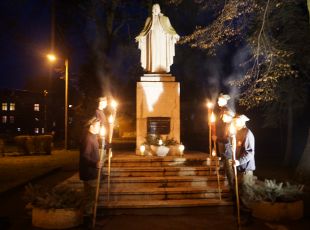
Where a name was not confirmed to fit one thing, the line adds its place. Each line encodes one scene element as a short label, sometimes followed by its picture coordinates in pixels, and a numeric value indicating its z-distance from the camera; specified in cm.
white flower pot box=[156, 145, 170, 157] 805
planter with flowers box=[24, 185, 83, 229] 491
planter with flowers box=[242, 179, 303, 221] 528
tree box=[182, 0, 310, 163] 873
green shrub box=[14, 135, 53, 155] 1507
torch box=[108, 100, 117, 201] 522
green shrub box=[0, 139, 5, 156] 1429
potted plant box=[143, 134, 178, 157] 807
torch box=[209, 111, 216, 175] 591
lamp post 1689
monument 879
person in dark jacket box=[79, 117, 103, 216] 502
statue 910
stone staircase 601
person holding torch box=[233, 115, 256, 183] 532
